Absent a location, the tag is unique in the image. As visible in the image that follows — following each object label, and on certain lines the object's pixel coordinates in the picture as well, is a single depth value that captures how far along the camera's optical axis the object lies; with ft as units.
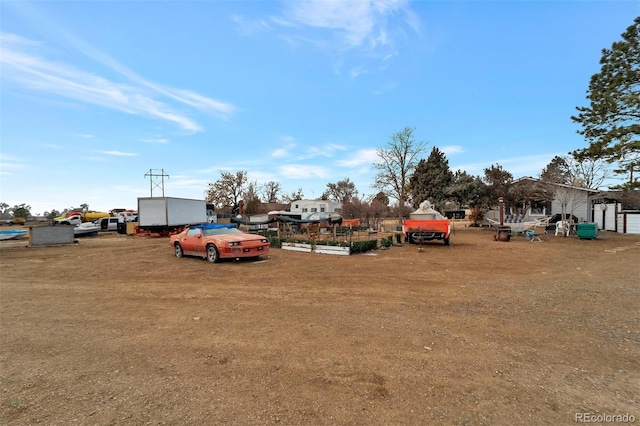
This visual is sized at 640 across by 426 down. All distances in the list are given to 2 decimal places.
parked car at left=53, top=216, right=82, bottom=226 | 105.09
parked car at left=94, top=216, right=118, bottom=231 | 98.39
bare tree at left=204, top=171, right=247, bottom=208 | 186.91
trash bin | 59.98
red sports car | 33.91
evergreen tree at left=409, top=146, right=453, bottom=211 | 111.55
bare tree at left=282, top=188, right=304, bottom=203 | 221.01
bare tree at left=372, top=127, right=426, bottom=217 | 109.50
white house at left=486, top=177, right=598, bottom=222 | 81.28
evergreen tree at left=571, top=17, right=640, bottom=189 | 48.32
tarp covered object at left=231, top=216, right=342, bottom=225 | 57.41
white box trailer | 74.43
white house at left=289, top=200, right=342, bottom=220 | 131.13
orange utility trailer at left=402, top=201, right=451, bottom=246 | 51.78
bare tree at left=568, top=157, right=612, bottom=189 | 99.75
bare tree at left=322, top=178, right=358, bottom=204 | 221.78
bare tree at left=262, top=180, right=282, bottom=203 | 217.97
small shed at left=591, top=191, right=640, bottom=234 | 70.03
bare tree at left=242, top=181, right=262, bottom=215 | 184.34
